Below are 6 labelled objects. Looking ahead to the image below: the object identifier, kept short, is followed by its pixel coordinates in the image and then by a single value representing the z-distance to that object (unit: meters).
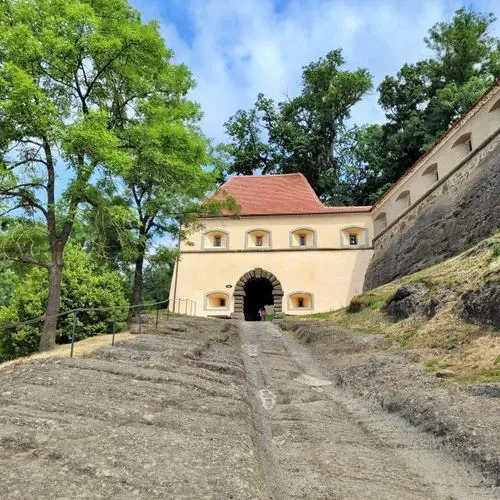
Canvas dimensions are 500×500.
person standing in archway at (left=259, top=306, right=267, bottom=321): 28.90
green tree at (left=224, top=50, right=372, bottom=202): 37.66
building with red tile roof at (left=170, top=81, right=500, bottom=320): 23.72
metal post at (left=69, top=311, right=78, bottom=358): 7.04
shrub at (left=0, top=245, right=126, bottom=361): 14.12
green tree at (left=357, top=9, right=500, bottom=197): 30.53
